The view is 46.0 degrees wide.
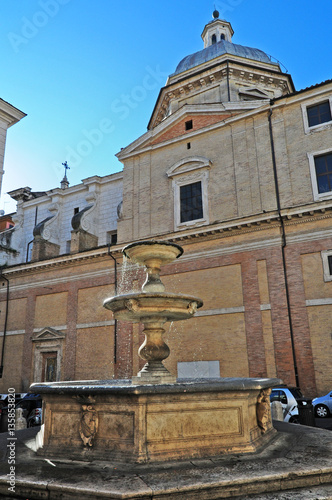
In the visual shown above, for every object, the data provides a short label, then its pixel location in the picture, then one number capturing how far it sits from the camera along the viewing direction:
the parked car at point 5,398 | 17.23
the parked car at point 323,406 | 13.12
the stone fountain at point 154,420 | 4.80
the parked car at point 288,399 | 10.99
